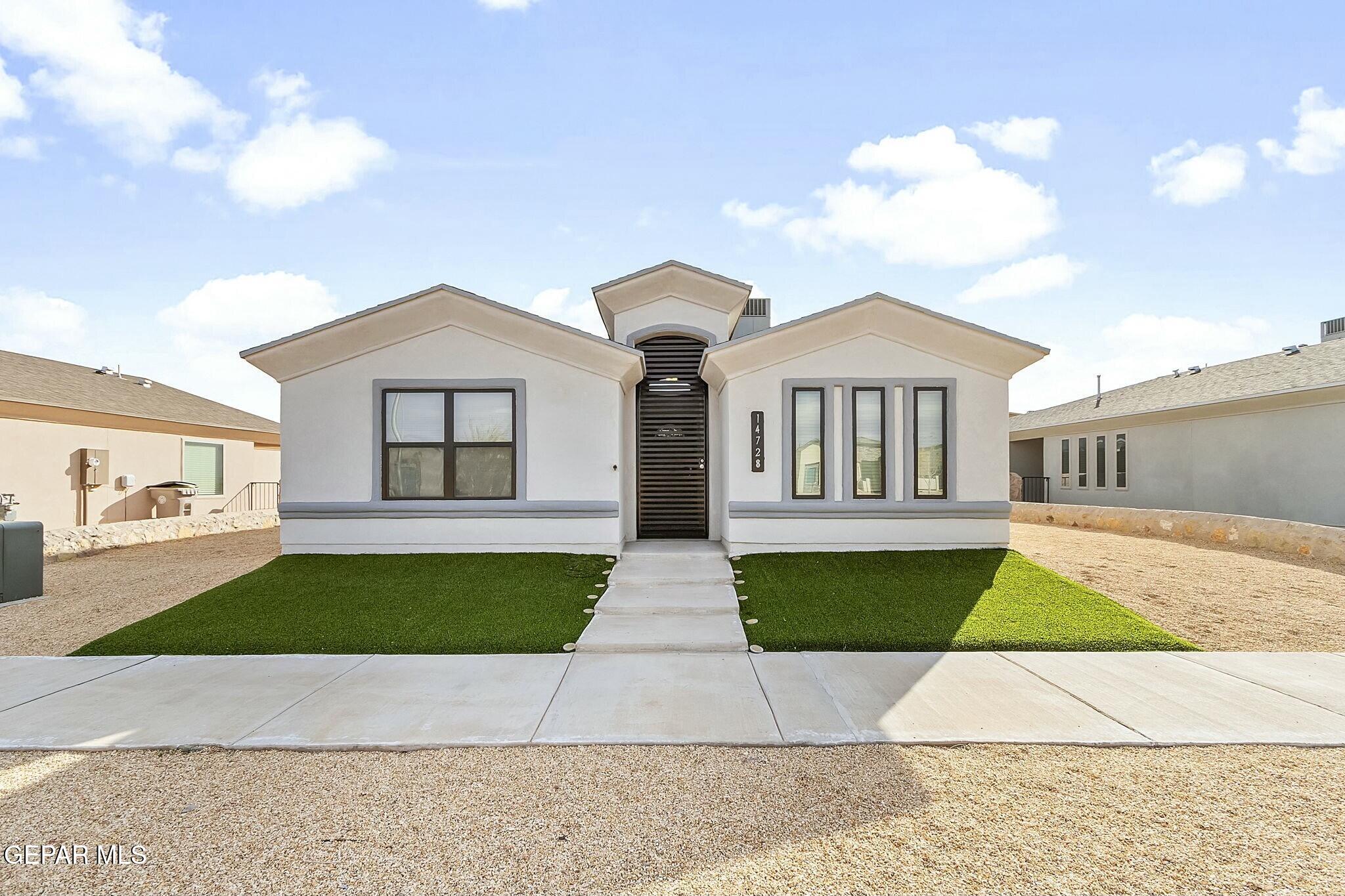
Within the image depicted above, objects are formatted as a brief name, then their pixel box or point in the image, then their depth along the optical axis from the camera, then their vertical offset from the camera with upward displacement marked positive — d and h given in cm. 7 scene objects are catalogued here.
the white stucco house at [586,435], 986 +43
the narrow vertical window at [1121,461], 1808 +0
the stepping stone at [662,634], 636 -182
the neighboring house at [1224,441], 1290 +49
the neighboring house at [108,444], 1440 +53
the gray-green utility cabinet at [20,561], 842 -132
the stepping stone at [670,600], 746 -169
